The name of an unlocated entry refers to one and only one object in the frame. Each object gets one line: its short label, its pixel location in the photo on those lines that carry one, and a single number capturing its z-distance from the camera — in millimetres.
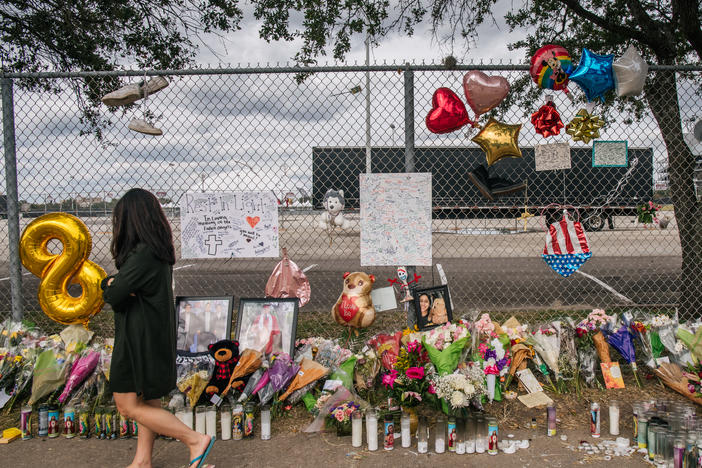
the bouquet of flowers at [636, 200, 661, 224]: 4449
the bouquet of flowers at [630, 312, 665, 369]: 3749
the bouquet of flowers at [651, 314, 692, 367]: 3668
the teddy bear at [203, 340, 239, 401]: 3398
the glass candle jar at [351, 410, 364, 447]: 3055
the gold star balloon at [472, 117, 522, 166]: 3986
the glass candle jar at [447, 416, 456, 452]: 2980
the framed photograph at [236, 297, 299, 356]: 3795
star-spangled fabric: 4078
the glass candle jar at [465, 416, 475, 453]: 2971
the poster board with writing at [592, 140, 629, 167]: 4082
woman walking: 2537
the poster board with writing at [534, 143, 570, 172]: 4000
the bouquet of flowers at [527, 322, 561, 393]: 3703
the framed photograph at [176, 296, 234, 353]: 3805
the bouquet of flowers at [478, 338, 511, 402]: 3406
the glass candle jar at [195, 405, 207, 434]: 3105
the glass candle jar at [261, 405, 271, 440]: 3148
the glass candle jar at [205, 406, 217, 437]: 3115
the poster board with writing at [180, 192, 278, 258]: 3961
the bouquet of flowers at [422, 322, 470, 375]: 3260
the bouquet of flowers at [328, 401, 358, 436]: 3125
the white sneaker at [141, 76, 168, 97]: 3893
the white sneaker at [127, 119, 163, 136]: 3924
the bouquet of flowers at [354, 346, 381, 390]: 3584
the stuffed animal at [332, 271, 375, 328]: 3900
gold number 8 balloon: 3846
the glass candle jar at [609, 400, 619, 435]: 3146
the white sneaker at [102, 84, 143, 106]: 3814
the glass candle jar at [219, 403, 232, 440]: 3152
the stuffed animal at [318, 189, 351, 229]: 4551
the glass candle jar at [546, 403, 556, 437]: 3160
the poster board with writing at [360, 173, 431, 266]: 3857
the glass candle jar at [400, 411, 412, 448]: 3021
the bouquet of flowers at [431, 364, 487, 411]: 3002
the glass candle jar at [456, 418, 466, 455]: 2961
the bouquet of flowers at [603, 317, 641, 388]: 3826
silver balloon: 3824
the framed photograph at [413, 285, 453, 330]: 3852
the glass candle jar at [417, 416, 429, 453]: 2961
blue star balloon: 3875
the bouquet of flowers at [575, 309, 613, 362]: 3756
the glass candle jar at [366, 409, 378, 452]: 2984
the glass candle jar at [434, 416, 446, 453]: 2971
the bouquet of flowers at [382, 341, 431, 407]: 3154
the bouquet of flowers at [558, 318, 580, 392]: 3721
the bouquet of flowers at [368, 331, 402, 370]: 3535
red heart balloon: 3824
